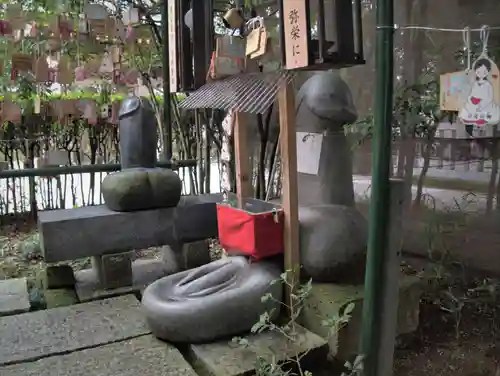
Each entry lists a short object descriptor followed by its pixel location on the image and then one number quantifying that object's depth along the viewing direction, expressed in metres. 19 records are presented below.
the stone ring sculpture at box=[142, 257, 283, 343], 2.69
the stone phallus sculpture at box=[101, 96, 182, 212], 3.51
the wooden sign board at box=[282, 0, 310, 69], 2.13
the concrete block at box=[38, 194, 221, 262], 3.40
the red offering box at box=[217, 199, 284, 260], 2.91
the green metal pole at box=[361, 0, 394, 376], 1.83
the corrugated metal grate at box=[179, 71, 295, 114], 2.63
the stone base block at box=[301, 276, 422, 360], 2.69
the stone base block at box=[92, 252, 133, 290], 3.67
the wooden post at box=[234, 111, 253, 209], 3.29
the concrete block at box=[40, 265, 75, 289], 3.80
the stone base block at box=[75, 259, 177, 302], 3.66
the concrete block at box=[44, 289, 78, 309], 3.59
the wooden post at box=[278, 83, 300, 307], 2.74
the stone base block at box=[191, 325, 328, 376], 2.51
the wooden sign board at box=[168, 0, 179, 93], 3.39
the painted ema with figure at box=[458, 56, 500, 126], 1.67
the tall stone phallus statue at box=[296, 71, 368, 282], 2.87
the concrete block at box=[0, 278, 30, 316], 3.44
